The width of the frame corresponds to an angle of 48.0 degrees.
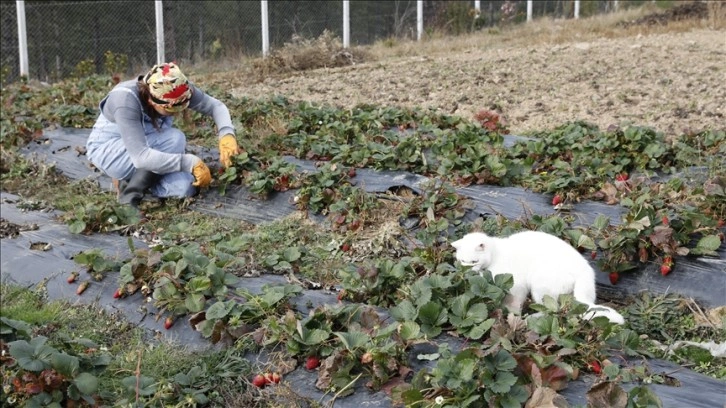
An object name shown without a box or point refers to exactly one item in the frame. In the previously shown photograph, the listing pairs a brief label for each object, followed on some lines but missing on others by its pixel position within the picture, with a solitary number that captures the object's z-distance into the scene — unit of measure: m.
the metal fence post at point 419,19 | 17.88
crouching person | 5.87
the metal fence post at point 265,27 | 14.79
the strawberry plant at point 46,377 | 3.10
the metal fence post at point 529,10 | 21.45
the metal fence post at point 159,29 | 13.77
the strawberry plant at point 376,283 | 3.97
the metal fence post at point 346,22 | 15.93
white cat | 3.71
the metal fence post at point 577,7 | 22.98
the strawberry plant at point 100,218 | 5.41
